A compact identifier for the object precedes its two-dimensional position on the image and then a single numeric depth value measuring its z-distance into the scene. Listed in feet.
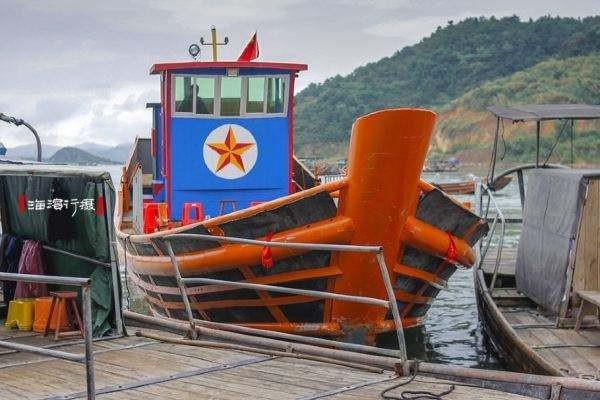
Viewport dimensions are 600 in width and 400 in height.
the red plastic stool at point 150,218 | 39.91
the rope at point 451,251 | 34.45
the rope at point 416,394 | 18.48
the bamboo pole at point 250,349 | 22.09
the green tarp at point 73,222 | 26.25
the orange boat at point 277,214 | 31.09
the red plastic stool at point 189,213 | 39.45
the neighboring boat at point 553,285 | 28.94
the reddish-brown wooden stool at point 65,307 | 26.30
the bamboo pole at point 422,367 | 19.21
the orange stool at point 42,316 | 27.04
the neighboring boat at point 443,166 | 325.71
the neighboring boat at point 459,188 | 169.58
